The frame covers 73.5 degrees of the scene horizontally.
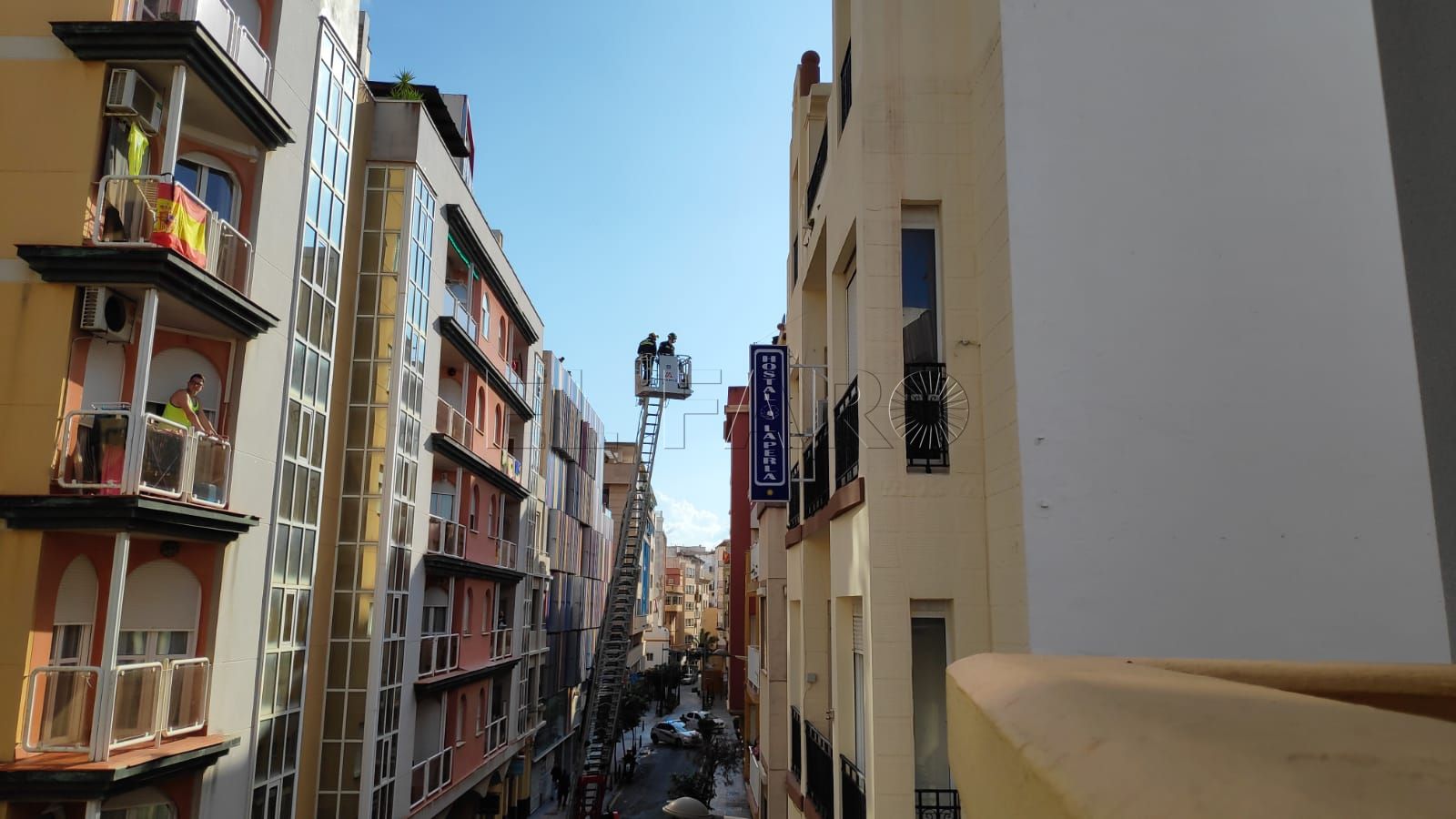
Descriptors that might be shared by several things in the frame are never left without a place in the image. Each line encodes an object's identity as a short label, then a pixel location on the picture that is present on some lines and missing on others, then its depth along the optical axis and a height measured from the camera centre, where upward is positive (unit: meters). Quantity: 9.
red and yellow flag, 12.80 +4.89
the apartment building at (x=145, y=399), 12.01 +2.62
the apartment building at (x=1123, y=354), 8.09 +2.12
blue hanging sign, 12.94 +2.23
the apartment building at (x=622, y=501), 69.50 +7.65
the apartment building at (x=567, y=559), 41.06 +1.63
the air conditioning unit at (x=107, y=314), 12.54 +3.58
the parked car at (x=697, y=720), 63.50 -8.50
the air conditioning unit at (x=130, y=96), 12.86 +6.56
